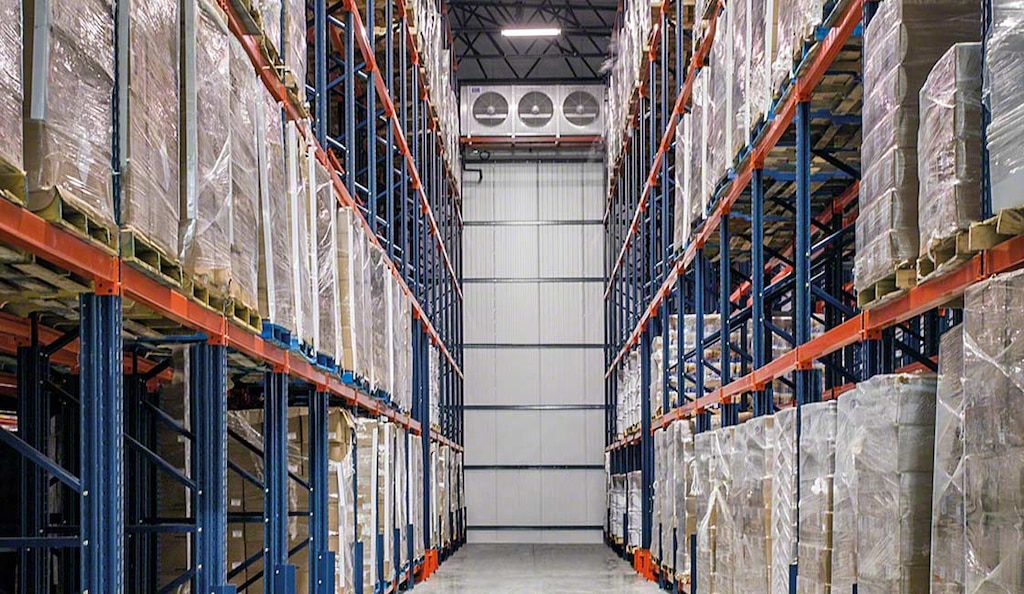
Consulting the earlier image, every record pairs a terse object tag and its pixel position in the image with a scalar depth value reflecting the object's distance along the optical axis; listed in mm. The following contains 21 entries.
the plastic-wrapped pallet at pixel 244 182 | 6543
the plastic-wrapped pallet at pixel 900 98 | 5793
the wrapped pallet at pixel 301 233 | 8070
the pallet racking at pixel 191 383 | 4797
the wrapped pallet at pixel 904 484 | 5484
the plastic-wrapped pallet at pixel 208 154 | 5691
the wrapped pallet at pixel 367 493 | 11297
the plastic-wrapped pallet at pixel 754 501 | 8594
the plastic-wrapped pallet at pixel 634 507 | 19078
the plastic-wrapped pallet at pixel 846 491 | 6159
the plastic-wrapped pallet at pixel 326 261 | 9156
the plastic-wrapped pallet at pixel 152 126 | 4859
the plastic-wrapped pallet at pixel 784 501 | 7801
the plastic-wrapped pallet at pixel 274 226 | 7234
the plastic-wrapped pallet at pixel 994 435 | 4168
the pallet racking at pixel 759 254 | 7059
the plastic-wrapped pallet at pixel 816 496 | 6852
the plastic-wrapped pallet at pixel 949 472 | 4848
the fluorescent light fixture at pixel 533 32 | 24031
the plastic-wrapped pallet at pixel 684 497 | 12260
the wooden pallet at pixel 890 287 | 5824
